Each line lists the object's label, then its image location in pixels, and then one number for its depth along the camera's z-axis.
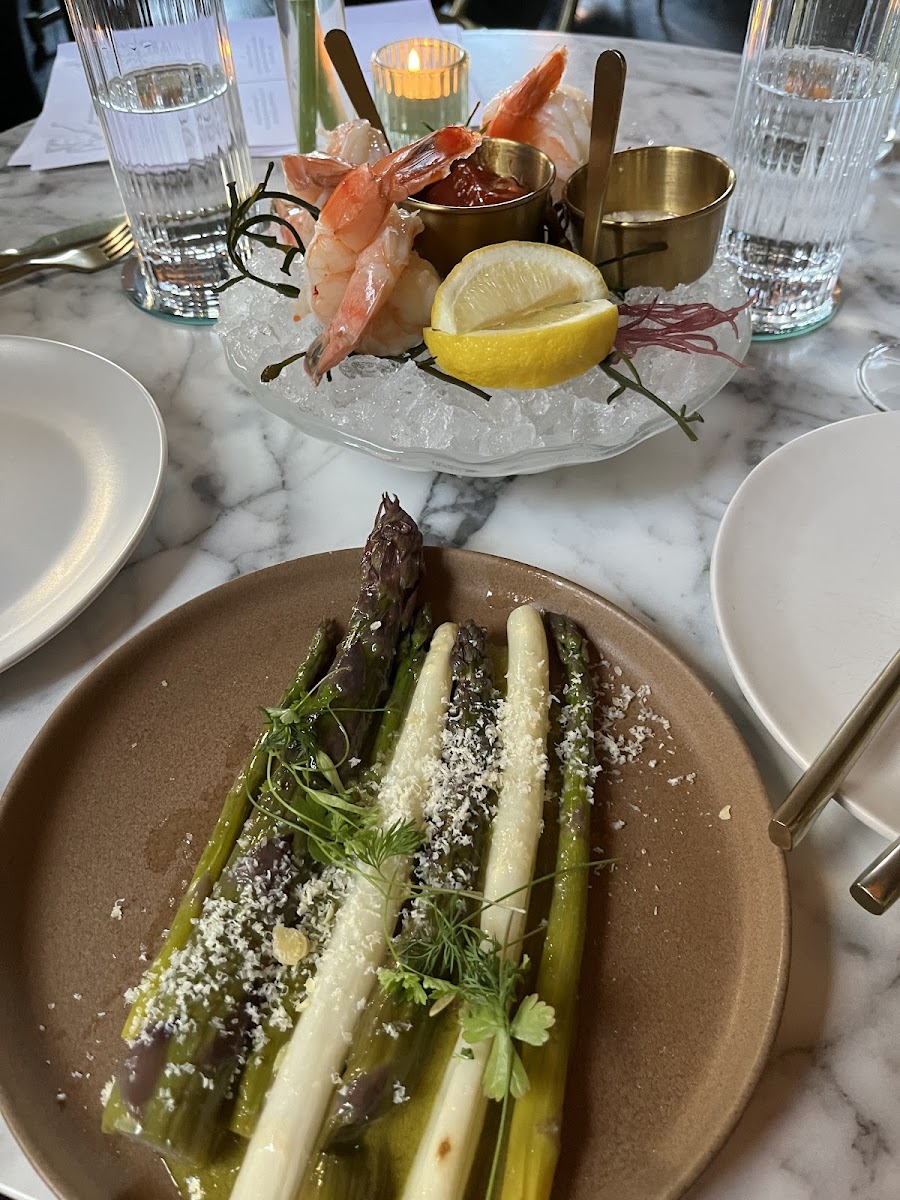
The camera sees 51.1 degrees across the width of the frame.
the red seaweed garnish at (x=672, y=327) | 0.46
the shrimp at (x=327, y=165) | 0.46
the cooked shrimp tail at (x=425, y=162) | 0.43
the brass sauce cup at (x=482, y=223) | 0.45
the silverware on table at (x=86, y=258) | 0.60
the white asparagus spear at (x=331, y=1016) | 0.26
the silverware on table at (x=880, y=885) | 0.29
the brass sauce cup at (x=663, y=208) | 0.45
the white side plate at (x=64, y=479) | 0.41
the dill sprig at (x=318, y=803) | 0.31
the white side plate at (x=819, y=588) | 0.34
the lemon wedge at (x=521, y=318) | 0.41
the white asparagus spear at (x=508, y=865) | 0.26
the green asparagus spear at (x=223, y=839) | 0.30
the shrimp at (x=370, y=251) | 0.42
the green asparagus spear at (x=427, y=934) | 0.27
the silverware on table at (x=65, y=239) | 0.61
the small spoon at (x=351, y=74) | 0.48
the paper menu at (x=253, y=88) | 0.73
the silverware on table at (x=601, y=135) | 0.41
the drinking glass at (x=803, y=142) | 0.50
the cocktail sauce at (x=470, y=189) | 0.46
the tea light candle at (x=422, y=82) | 0.63
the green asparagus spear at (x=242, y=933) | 0.27
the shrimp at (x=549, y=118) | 0.51
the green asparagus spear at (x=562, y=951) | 0.26
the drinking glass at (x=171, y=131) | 0.52
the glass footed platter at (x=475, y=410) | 0.43
